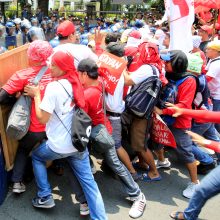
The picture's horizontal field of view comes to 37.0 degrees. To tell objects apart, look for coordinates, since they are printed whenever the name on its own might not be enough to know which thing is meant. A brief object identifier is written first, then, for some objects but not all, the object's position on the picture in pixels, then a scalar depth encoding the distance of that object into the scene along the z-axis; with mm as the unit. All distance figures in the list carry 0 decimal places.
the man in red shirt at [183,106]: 3539
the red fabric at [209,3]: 7198
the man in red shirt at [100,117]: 3139
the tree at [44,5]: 25531
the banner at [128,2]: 21428
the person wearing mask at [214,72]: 4466
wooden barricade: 3234
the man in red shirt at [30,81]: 3080
